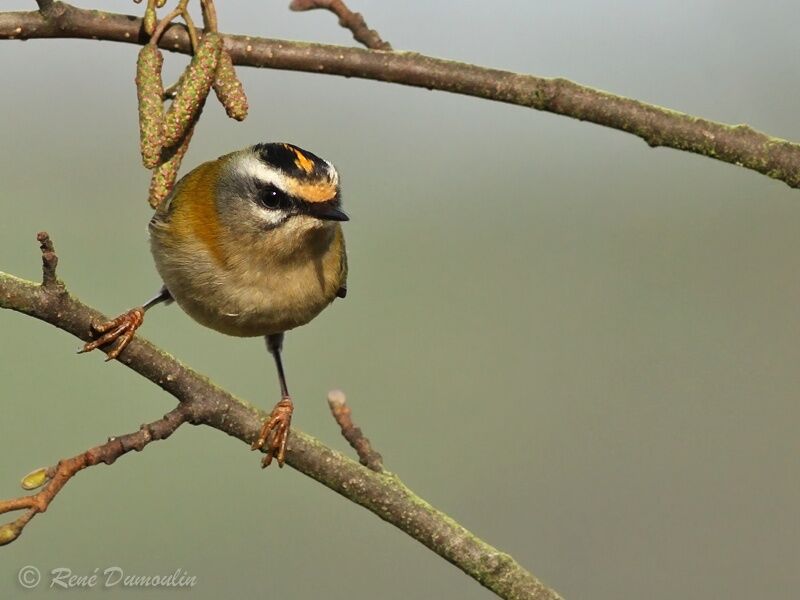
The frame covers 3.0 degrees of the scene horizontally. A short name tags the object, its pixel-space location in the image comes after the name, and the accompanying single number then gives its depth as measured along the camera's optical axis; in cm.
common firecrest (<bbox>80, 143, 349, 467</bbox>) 381
